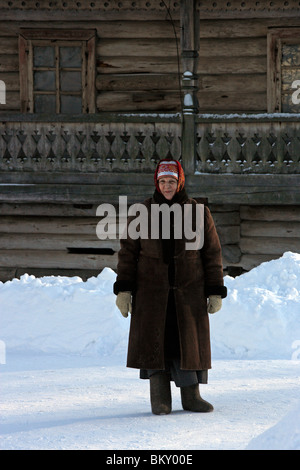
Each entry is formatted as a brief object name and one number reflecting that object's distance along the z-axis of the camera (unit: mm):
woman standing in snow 10592
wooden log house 21797
